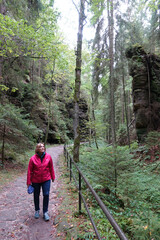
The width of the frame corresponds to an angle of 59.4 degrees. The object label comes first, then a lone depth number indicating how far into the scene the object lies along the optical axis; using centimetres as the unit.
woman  324
